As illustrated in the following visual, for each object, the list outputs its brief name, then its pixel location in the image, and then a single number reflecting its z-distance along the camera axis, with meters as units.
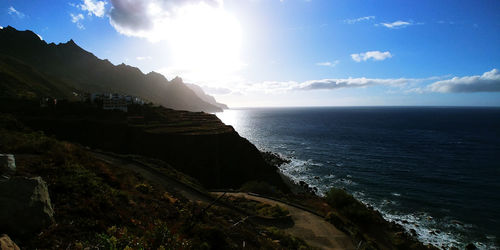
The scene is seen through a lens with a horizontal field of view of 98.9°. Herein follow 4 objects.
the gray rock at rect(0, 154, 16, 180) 8.19
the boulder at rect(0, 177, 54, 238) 6.39
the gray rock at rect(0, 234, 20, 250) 5.21
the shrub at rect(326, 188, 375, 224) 26.61
